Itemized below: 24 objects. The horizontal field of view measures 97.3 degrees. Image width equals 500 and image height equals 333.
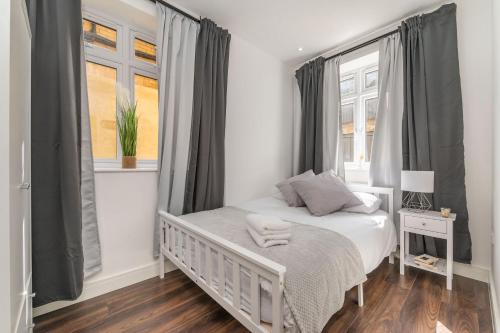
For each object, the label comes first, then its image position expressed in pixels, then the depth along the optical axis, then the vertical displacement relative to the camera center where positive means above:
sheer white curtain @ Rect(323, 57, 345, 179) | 2.90 +0.55
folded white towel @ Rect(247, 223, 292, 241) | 1.34 -0.46
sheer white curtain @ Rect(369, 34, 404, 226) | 2.39 +0.43
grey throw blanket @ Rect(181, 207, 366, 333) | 1.01 -0.57
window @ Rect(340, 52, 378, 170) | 2.82 +0.71
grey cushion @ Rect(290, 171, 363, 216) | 2.15 -0.34
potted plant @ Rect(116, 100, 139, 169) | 1.96 +0.23
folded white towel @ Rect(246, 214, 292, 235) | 1.34 -0.40
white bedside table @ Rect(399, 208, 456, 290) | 1.85 -0.62
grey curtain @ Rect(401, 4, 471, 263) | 2.02 +0.44
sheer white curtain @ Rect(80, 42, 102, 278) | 1.70 -0.26
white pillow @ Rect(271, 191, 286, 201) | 2.78 -0.44
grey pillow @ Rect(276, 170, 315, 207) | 2.47 -0.35
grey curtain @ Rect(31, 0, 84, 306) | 1.48 +0.05
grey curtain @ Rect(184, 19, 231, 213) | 2.25 +0.43
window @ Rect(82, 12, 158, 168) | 1.97 +0.78
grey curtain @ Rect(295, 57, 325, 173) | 3.05 +0.67
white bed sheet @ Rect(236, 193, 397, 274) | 1.61 -0.53
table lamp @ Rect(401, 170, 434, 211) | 1.94 -0.24
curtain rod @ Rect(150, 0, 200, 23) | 2.08 +1.50
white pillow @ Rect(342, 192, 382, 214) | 2.18 -0.45
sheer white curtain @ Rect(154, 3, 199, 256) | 2.07 +0.59
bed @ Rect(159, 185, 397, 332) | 1.00 -0.60
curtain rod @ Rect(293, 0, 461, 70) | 2.15 +1.50
